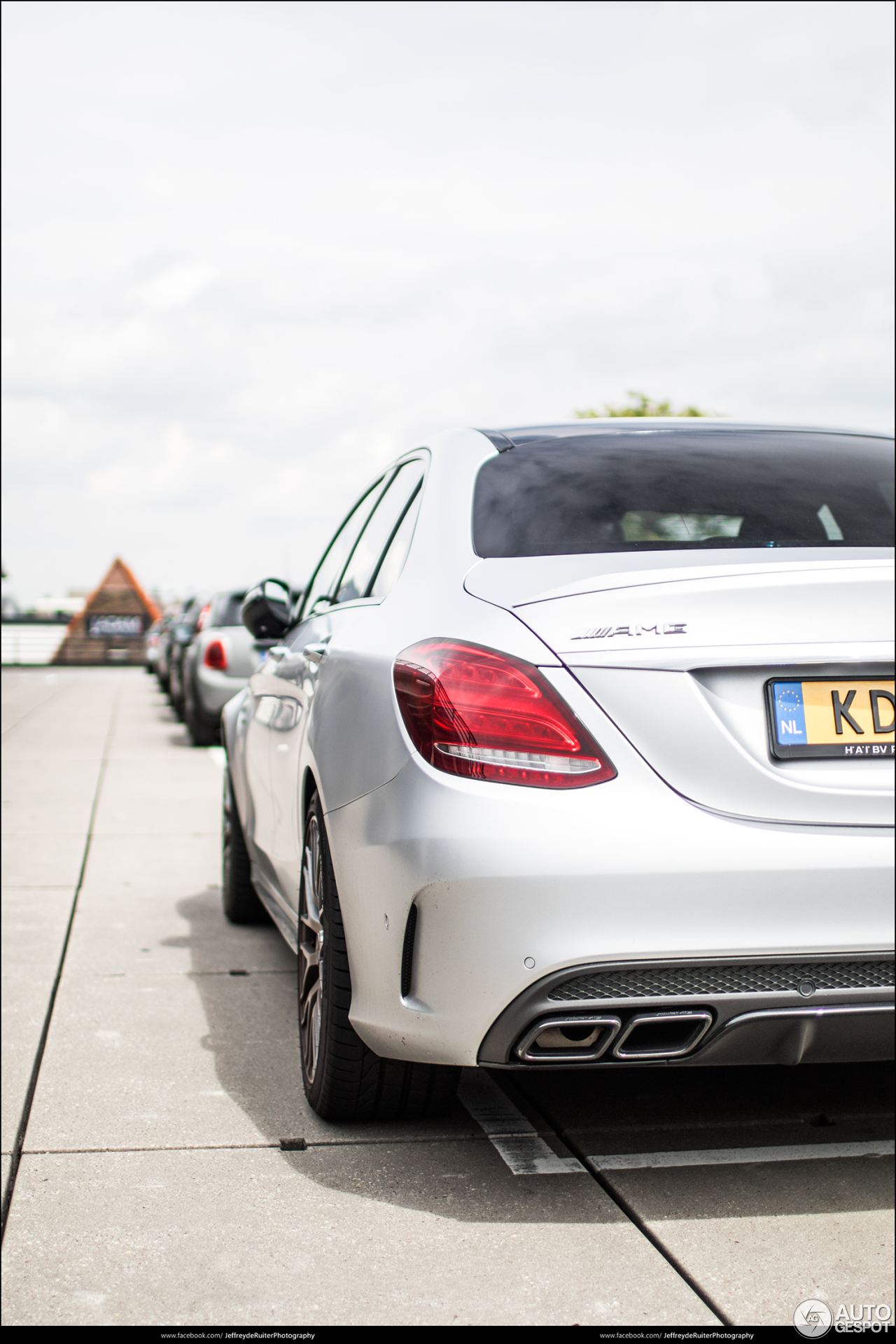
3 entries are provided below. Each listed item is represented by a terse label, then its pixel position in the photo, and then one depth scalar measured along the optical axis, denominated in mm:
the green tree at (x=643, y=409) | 33656
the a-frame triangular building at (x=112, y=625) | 59406
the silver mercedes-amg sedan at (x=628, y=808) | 2695
